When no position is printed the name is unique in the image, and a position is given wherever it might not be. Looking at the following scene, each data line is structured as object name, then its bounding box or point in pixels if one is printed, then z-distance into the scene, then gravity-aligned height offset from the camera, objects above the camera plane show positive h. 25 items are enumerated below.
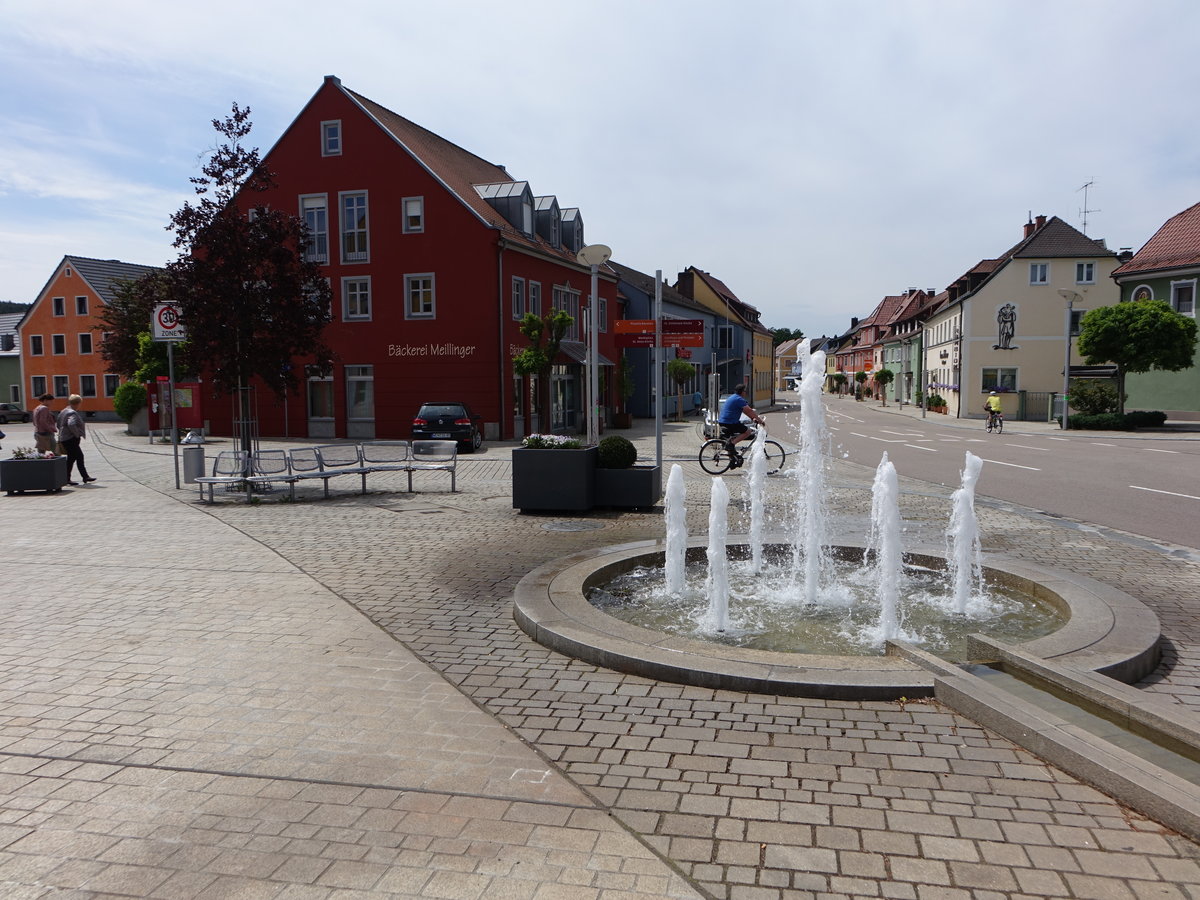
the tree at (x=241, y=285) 15.18 +2.08
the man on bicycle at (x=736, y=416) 17.19 -0.39
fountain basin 4.75 -1.56
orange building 55.31 +4.32
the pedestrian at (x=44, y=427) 17.09 -0.51
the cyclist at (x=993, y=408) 35.03 -0.53
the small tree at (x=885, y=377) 84.01 +1.91
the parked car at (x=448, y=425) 24.56 -0.75
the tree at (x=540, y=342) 27.38 +1.79
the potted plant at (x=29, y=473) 15.23 -1.28
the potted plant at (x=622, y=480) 12.11 -1.17
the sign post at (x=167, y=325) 15.22 +1.37
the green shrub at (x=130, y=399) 35.28 +0.08
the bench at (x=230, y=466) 14.38 -1.11
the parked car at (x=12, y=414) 56.32 -0.81
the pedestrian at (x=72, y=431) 16.64 -0.58
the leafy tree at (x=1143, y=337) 34.03 +2.31
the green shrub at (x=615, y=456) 12.21 -0.83
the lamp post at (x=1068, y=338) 35.56 +2.35
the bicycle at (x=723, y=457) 17.86 -1.26
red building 29.22 +4.31
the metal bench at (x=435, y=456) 15.15 -1.05
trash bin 15.17 -1.08
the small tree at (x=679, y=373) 48.09 +1.38
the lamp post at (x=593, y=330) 12.77 +1.00
